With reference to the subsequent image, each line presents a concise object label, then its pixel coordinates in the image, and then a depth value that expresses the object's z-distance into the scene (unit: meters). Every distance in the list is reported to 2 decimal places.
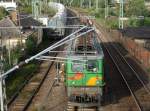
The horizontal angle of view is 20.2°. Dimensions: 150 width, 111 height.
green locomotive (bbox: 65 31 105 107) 21.70
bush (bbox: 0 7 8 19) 64.69
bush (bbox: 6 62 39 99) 26.42
